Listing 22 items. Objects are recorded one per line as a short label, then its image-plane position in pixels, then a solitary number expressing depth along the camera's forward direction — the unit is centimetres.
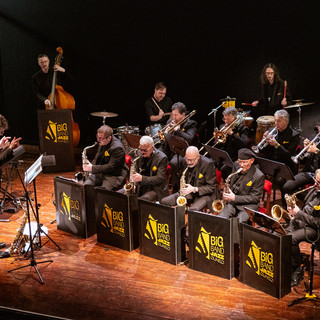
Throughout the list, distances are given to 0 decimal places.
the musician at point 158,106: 889
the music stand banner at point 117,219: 602
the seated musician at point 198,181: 637
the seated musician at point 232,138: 745
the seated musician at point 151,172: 667
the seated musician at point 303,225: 527
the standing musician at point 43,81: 936
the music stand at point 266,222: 485
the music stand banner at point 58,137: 915
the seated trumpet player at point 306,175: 678
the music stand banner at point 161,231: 563
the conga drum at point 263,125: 789
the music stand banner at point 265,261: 489
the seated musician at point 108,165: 707
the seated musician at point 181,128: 789
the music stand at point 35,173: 543
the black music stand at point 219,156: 661
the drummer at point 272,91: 834
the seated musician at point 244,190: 602
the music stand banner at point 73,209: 644
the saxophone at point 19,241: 612
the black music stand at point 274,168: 608
